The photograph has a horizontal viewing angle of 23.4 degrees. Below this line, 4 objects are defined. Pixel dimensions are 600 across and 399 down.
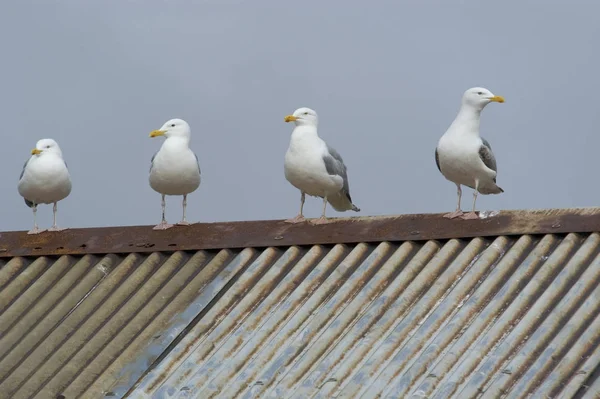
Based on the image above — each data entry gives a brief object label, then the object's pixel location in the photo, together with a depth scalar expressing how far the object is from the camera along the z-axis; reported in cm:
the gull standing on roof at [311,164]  1548
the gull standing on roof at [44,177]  1703
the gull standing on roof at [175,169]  1616
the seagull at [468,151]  1455
